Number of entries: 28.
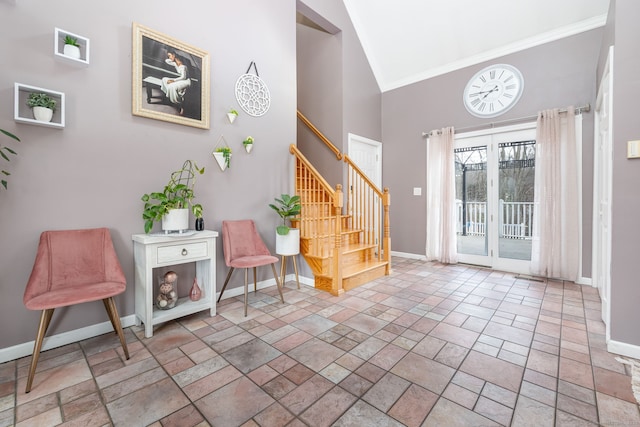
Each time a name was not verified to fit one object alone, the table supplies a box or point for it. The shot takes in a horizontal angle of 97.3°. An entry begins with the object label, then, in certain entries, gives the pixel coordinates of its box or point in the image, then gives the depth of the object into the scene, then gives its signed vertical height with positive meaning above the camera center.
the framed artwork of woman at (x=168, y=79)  2.38 +1.21
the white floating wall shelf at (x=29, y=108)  1.85 +0.72
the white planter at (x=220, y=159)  2.90 +0.54
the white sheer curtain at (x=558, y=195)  3.56 +0.21
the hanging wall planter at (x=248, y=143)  3.13 +0.76
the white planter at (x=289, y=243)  3.17 -0.36
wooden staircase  3.24 -0.32
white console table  2.16 -0.41
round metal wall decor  3.15 +1.35
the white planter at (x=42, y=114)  1.91 +0.67
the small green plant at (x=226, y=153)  2.91 +0.61
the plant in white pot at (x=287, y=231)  3.15 -0.22
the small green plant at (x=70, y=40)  2.01 +1.23
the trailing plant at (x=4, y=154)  1.75 +0.37
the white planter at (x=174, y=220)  2.34 -0.07
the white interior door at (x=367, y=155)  4.82 +1.02
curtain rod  3.50 +1.30
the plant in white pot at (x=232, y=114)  3.00 +1.04
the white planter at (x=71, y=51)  2.00 +1.15
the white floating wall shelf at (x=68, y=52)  1.97 +1.18
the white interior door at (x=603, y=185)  2.10 +0.27
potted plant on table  2.31 +0.05
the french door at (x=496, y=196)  4.05 +0.23
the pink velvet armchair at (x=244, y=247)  2.65 -0.37
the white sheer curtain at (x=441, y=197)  4.50 +0.23
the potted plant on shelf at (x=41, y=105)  1.91 +0.73
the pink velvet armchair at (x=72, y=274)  1.67 -0.44
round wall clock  4.04 +1.82
